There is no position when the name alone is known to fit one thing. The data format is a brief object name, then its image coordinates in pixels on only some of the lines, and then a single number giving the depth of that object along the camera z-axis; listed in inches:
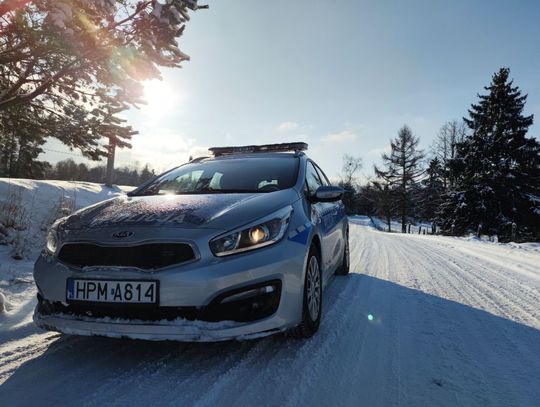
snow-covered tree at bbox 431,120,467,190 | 1627.6
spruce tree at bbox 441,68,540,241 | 883.4
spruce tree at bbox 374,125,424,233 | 1681.8
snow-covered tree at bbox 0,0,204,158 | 199.5
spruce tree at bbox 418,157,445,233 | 1701.5
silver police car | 89.8
